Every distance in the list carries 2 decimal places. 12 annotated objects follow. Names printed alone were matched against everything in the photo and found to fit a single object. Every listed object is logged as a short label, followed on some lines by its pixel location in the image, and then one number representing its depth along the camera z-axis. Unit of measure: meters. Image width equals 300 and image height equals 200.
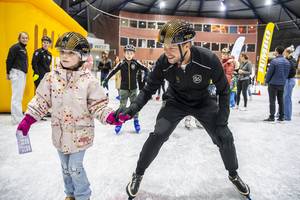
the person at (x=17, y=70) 4.80
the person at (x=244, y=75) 7.58
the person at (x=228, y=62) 6.20
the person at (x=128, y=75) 4.63
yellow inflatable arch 5.55
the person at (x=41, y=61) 5.27
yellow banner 11.68
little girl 1.77
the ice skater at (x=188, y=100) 2.08
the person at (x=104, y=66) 9.68
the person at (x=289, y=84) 6.06
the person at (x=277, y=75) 5.73
